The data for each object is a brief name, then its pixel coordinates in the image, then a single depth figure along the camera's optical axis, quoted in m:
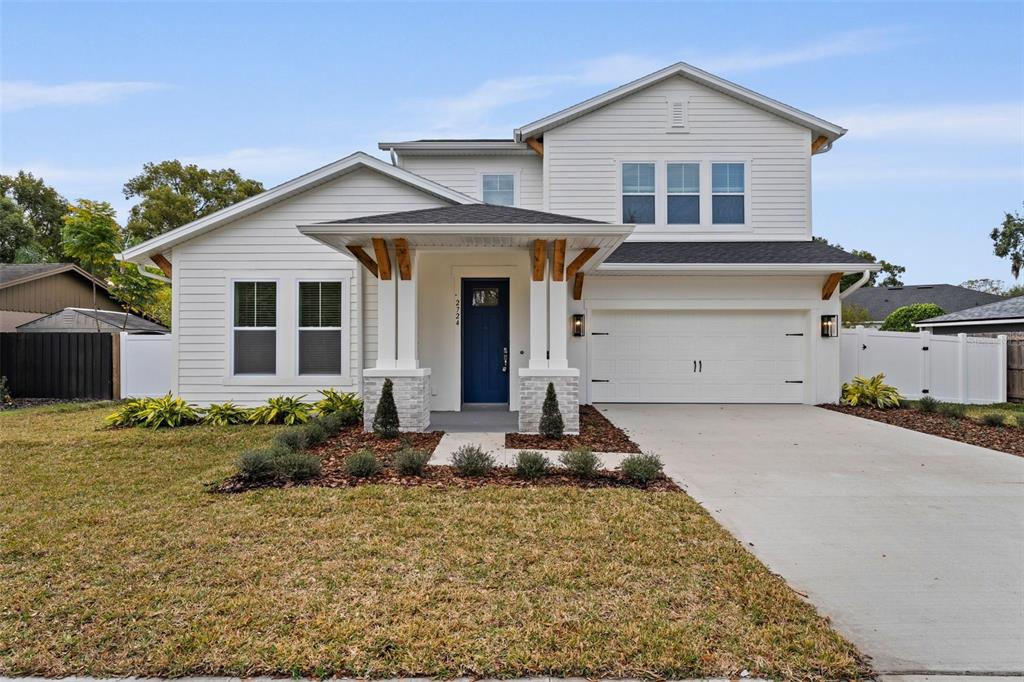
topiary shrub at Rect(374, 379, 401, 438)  7.81
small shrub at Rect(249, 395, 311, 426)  9.41
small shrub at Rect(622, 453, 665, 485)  5.62
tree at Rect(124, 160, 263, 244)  31.23
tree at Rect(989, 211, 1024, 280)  33.16
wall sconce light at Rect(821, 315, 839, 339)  11.70
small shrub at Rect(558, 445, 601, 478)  5.70
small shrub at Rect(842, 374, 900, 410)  11.52
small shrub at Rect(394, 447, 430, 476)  5.82
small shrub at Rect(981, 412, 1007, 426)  9.13
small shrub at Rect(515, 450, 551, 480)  5.74
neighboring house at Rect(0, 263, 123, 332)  17.55
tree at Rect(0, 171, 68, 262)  33.56
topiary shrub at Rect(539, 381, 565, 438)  7.74
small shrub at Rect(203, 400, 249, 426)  9.48
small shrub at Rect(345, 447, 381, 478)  5.78
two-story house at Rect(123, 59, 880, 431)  8.23
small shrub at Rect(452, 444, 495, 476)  5.85
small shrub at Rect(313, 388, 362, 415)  9.41
